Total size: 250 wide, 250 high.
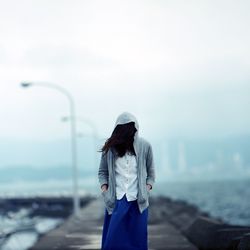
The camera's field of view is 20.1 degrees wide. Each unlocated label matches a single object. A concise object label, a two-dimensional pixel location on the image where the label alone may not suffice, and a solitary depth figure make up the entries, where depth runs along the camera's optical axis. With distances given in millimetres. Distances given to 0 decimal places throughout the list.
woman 6660
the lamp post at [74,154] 34075
